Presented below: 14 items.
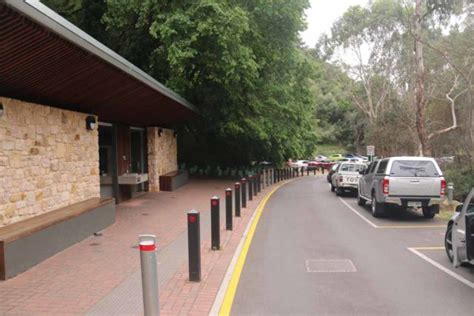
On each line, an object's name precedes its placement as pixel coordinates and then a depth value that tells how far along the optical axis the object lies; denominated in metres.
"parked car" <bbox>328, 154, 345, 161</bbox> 65.14
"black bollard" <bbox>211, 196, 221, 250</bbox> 9.52
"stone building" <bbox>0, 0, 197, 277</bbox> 7.36
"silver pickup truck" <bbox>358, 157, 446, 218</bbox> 13.70
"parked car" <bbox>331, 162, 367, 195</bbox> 22.05
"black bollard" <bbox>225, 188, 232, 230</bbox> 11.52
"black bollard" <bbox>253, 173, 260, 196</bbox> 22.01
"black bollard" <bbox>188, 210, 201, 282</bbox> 7.23
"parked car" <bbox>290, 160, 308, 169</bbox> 54.18
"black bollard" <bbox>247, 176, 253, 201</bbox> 19.42
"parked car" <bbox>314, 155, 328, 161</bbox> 65.59
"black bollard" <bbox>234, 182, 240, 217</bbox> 14.25
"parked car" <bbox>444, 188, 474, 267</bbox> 6.99
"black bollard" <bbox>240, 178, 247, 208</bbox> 16.69
